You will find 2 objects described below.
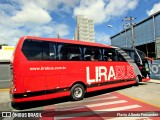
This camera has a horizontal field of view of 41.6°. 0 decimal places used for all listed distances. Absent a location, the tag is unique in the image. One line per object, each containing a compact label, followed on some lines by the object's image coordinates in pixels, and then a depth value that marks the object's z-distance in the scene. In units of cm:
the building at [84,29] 5341
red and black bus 933
